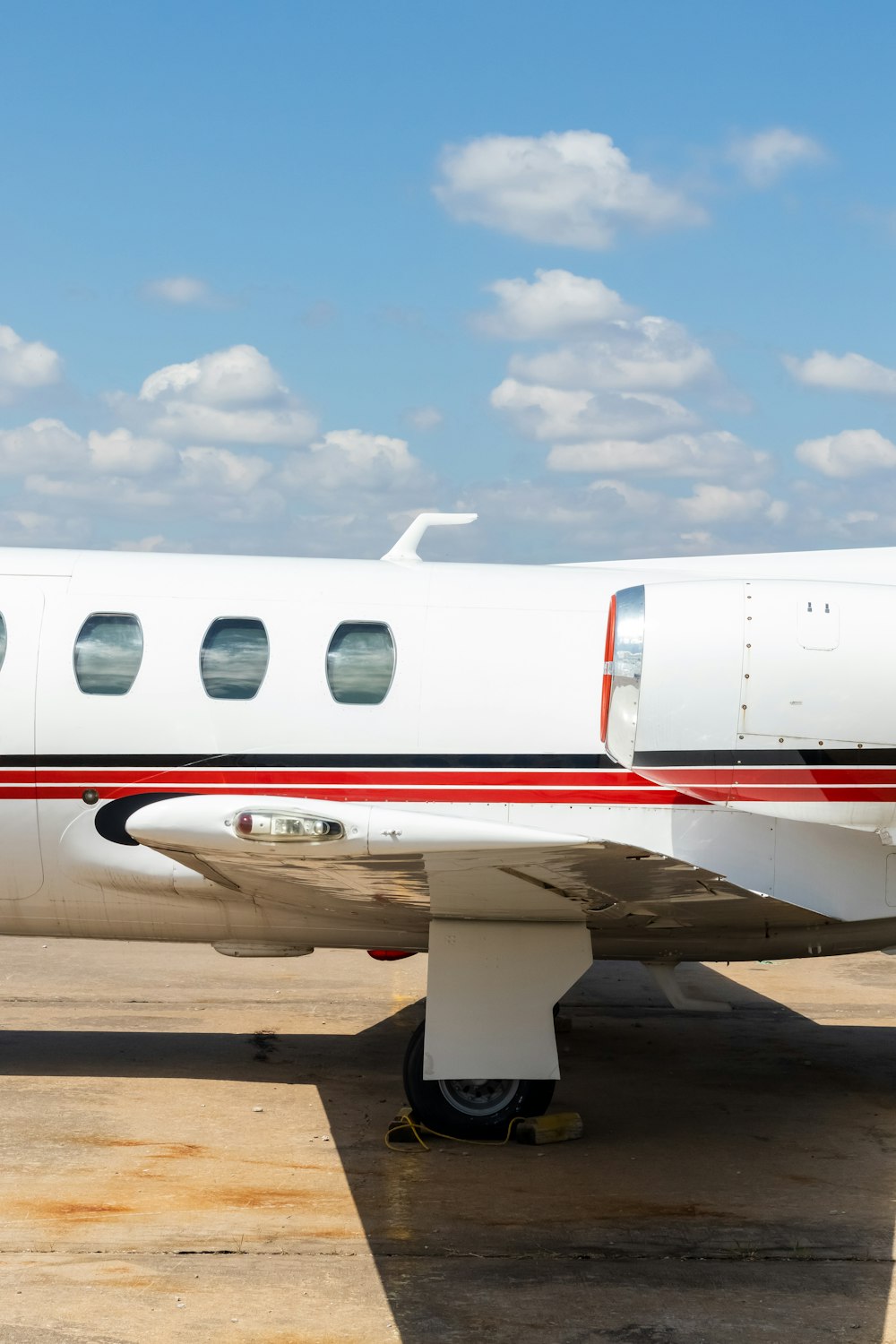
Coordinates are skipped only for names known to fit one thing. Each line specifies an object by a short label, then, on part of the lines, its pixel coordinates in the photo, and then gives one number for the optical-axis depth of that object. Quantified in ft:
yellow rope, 49.75
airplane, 45.65
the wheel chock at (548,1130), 49.52
